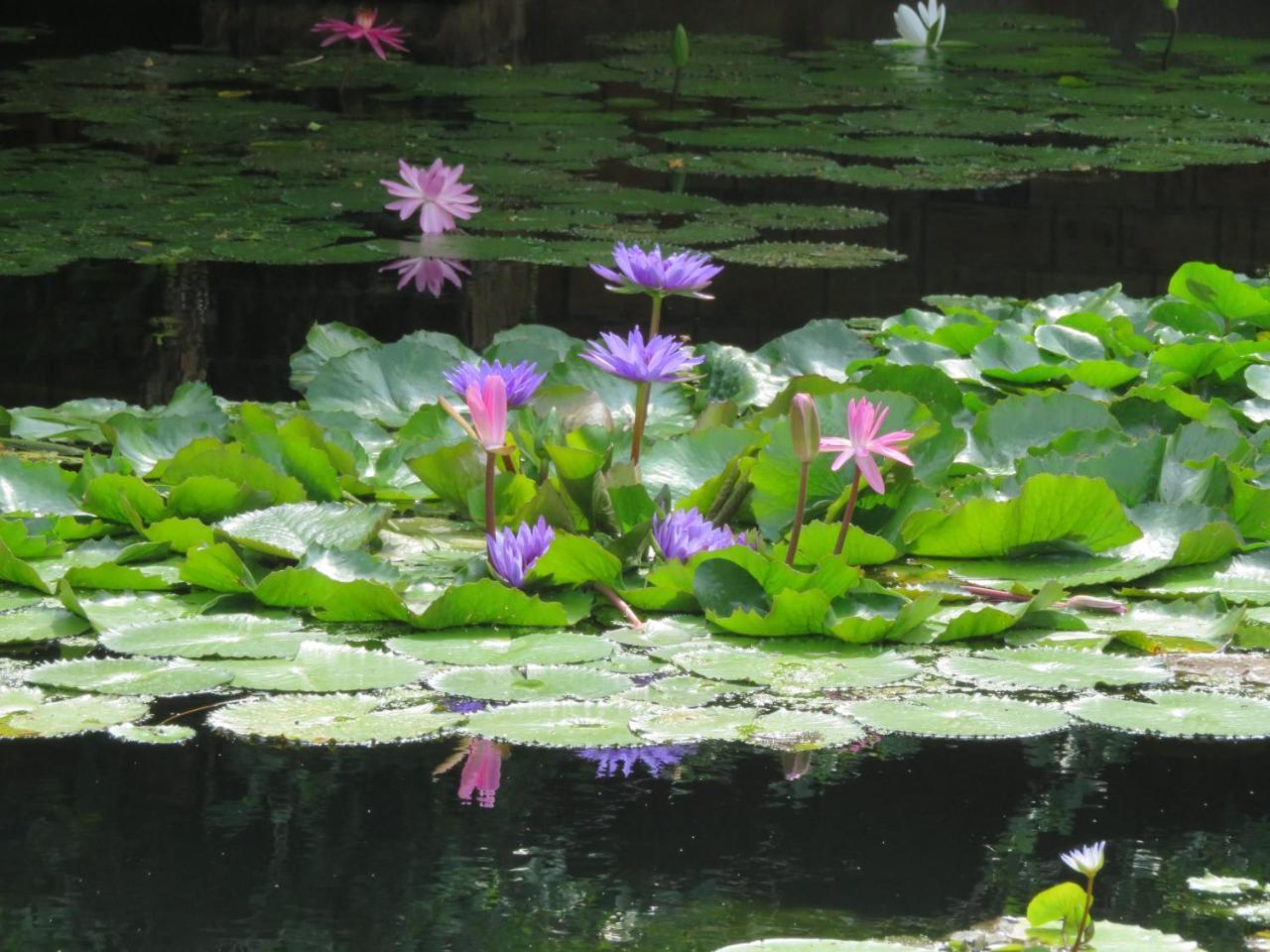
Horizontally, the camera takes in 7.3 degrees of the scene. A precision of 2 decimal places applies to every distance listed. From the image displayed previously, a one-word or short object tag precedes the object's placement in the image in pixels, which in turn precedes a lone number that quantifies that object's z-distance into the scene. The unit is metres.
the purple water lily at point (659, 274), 11.58
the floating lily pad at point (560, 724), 10.96
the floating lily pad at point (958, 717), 11.01
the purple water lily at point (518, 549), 11.36
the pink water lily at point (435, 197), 15.07
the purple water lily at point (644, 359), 11.53
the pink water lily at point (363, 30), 22.84
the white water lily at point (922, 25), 30.23
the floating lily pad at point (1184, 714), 11.01
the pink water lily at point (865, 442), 11.21
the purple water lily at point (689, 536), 11.45
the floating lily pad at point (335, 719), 10.99
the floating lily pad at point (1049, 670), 11.14
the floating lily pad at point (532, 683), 11.09
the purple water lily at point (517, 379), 11.47
